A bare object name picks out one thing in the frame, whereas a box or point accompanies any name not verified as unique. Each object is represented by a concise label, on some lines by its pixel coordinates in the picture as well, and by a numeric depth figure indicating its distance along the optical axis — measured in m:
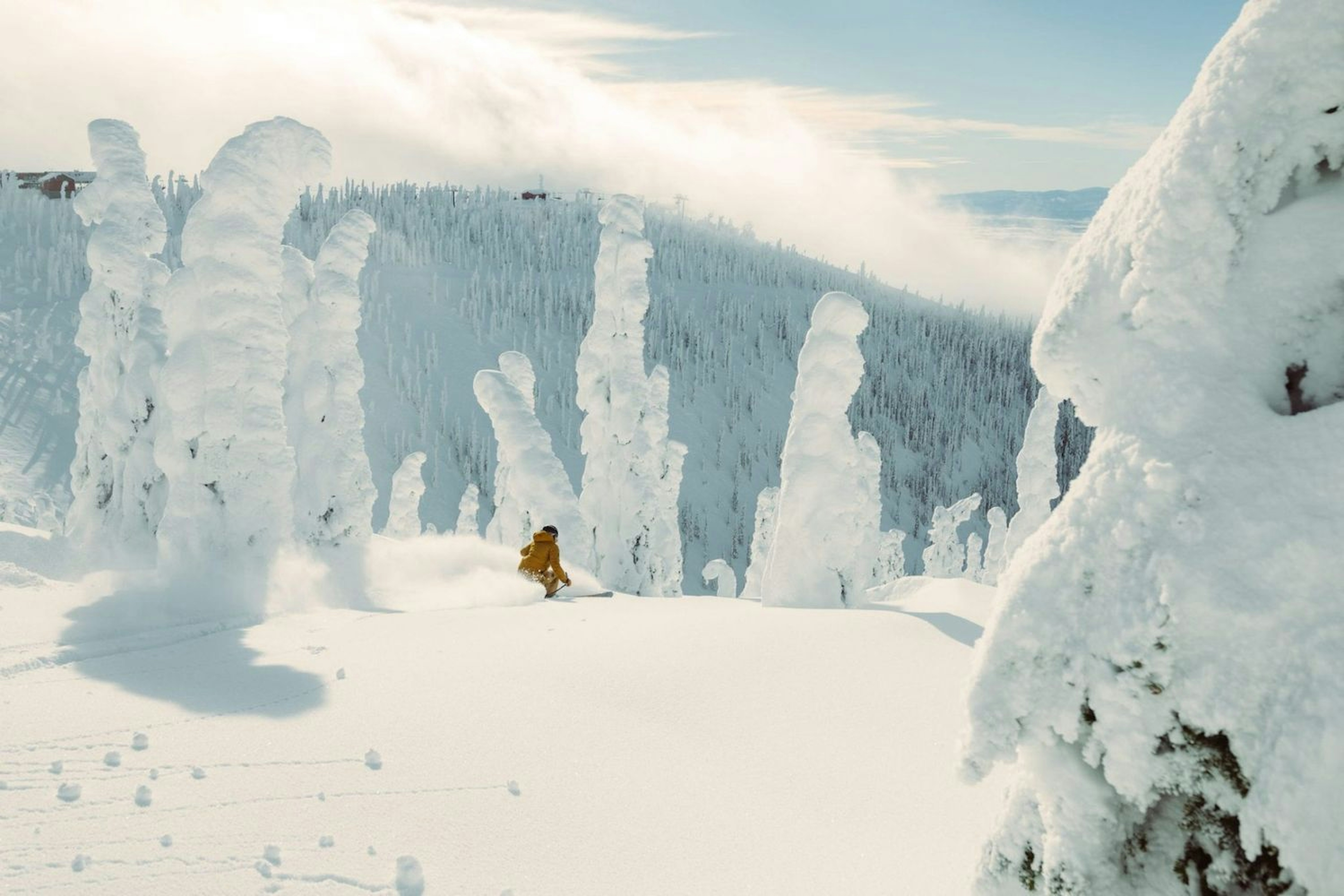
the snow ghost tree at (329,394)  19.98
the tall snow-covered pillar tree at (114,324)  18.14
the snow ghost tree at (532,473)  21.42
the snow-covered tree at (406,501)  39.84
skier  14.48
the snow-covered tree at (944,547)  56.25
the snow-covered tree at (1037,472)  34.38
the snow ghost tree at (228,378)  13.52
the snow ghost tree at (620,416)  25.72
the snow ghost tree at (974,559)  60.16
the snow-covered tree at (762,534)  44.34
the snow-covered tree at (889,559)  53.97
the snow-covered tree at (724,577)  40.38
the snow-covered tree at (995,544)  51.28
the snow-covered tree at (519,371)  27.31
